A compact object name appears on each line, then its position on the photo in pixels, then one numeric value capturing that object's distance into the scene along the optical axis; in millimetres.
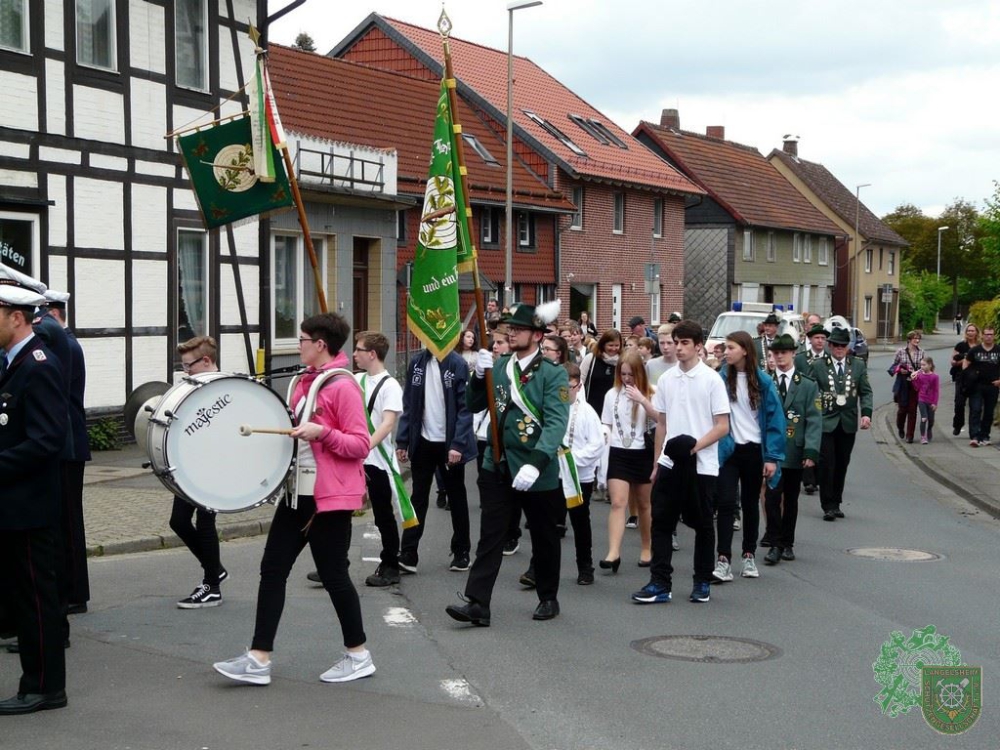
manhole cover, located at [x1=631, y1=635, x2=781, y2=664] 7141
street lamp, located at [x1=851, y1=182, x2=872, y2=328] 65125
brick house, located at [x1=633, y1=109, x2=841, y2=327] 55125
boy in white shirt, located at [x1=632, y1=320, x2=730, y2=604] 8617
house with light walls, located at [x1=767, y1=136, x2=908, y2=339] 68438
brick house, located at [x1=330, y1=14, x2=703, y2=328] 40062
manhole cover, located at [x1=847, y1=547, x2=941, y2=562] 10664
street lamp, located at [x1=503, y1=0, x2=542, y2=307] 26459
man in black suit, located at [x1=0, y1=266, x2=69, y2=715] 5828
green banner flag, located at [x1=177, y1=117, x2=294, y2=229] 9398
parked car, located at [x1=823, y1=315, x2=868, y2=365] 40275
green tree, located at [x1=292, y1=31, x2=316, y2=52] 64438
